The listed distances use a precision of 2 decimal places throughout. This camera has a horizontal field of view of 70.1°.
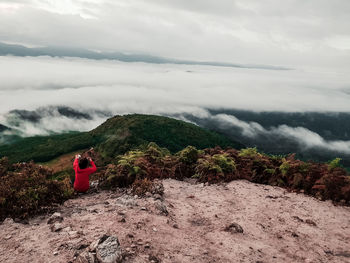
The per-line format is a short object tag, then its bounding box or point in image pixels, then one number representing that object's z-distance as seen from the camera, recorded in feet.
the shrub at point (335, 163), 37.38
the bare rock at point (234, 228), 23.89
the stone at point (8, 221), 23.09
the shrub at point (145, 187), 30.86
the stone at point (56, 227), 21.33
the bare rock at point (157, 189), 31.17
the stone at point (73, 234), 19.98
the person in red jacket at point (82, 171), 32.37
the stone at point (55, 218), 23.12
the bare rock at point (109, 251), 16.71
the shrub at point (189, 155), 43.68
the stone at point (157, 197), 29.41
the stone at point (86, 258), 16.62
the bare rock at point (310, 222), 26.70
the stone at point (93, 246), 17.54
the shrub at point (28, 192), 24.91
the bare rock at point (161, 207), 26.08
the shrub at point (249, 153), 44.45
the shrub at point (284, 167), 38.58
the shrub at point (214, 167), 38.69
